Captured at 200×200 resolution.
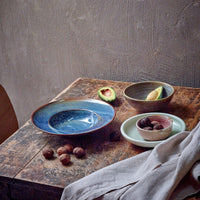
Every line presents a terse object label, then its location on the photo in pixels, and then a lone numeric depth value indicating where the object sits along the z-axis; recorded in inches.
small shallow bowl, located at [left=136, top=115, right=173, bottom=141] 60.9
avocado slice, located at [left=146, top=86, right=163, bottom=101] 71.1
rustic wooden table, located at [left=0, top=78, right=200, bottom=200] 57.7
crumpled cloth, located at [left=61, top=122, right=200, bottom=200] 53.3
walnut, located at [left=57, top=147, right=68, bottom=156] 60.9
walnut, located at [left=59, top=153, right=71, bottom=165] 59.2
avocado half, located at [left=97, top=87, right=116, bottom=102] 74.2
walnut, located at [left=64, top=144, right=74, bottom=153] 61.4
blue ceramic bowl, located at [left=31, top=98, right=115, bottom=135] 66.2
